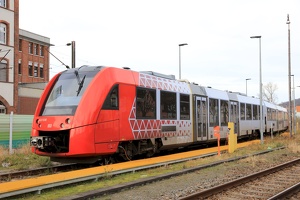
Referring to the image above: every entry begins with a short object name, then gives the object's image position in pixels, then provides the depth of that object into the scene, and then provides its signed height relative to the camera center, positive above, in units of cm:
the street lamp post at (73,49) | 2297 +432
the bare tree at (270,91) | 9119 +614
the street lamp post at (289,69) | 2716 +346
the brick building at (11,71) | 3284 +417
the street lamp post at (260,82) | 2318 +210
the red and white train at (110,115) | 1066 -2
